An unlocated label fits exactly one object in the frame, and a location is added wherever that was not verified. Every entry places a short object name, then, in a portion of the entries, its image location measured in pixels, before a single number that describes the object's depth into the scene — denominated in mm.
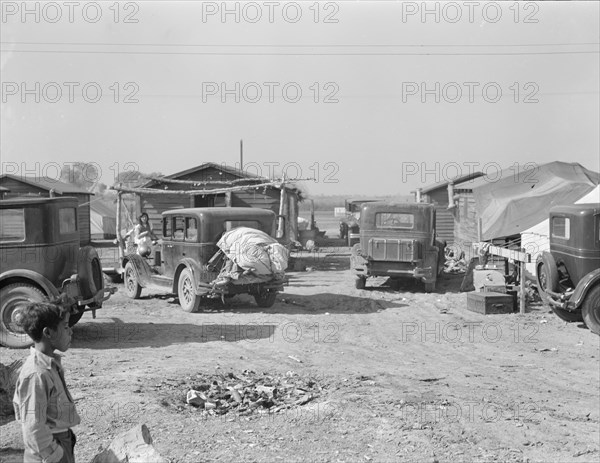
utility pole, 50900
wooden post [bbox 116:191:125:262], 19859
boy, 3631
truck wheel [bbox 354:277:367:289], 16531
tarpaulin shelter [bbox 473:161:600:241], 19203
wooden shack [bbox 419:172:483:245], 31391
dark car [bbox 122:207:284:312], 12781
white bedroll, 12430
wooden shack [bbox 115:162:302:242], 23531
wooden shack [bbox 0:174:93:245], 28969
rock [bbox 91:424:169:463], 4301
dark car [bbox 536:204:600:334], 10797
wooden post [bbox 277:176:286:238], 18953
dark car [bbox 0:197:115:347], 9609
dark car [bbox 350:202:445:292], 15680
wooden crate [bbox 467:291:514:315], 13117
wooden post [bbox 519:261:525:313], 12867
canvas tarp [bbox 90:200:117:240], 36500
